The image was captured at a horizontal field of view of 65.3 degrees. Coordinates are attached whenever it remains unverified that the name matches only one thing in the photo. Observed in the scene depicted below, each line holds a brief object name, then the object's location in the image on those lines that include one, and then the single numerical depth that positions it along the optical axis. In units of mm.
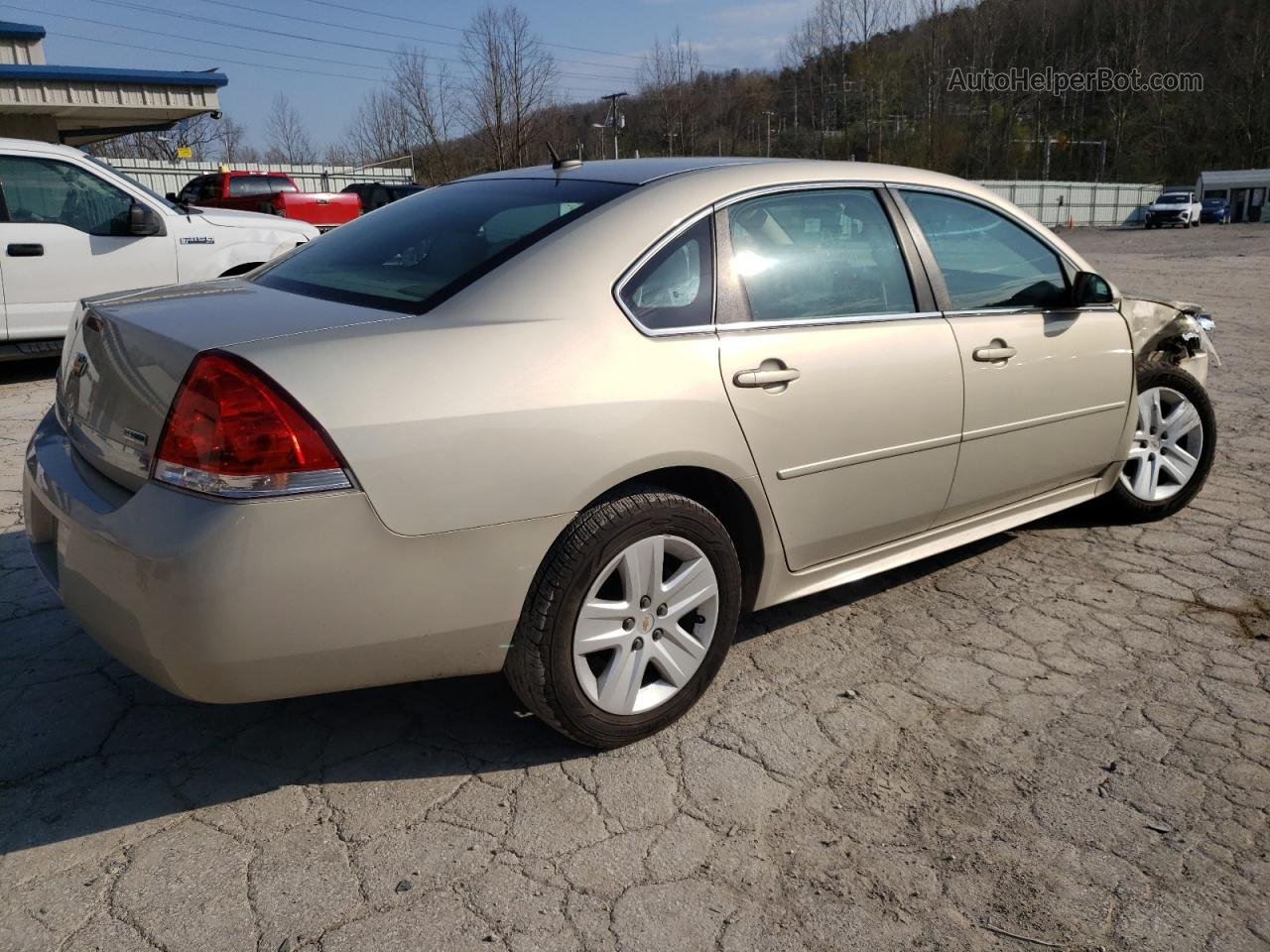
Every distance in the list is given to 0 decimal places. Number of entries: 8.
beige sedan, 2139
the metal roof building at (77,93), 15367
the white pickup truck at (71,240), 7375
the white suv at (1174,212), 47719
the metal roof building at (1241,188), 62500
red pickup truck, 20953
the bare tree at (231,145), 54938
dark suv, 23375
